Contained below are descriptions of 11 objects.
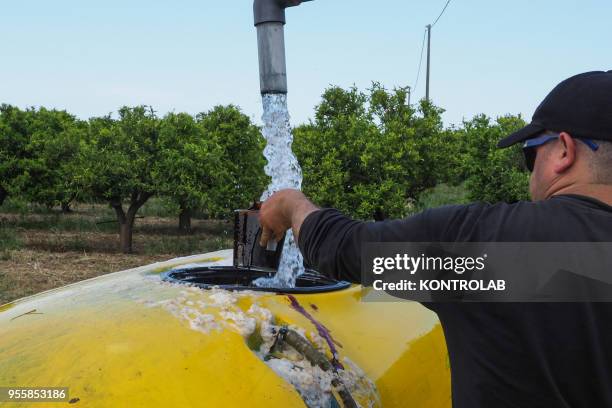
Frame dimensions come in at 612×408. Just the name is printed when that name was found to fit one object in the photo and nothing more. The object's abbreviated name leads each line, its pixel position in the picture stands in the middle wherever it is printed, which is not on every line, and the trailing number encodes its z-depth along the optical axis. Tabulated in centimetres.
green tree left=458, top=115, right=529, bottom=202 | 1491
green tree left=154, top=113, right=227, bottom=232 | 1373
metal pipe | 257
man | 130
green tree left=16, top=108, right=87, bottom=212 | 1712
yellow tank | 173
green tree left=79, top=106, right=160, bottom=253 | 1345
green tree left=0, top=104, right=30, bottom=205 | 1712
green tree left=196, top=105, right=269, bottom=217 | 1502
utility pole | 3186
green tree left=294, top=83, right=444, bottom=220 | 1362
